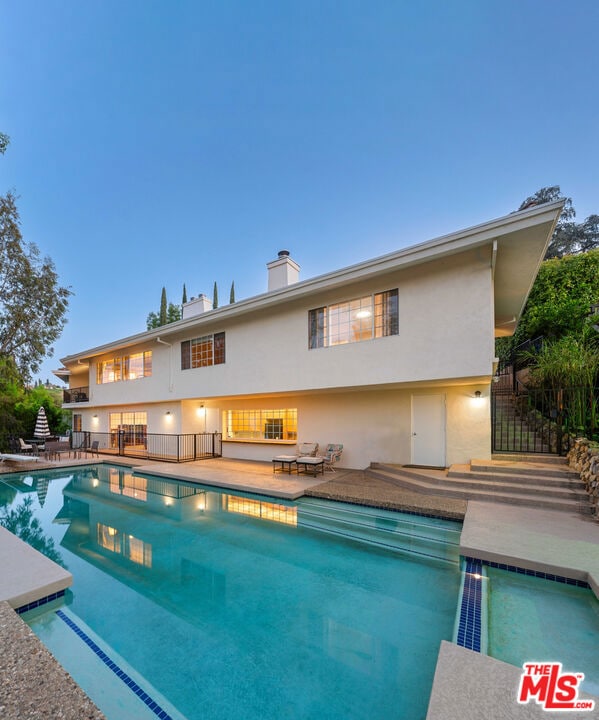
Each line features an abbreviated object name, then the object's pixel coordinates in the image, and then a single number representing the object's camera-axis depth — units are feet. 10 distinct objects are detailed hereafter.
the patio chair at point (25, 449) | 50.65
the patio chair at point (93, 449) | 53.05
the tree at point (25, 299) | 53.16
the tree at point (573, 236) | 72.08
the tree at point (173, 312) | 111.14
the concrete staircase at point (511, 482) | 21.61
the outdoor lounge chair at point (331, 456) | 34.32
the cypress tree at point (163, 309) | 108.17
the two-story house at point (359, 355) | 23.62
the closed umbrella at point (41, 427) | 54.43
